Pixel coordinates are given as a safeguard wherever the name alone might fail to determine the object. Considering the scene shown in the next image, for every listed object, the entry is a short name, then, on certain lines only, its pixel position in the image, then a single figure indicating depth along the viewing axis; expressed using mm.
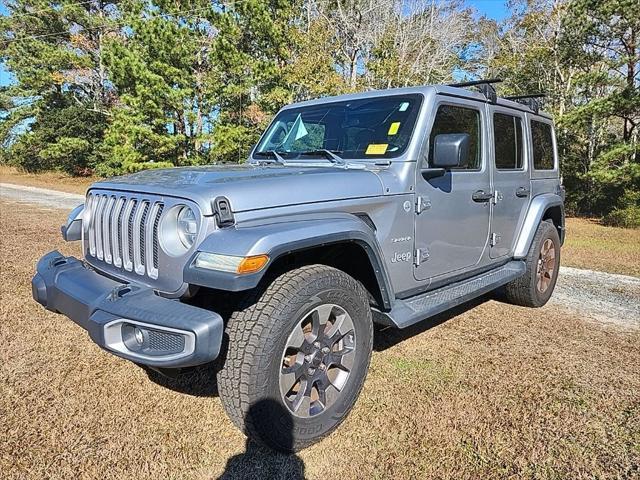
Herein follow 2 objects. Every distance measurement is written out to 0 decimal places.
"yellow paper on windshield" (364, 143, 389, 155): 3287
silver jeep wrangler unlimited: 2262
